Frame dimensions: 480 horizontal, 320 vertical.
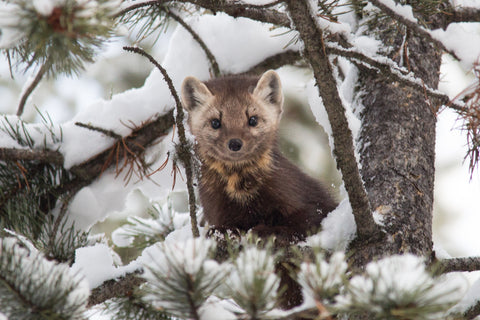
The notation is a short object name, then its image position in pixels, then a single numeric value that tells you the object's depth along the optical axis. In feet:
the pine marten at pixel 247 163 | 25.08
